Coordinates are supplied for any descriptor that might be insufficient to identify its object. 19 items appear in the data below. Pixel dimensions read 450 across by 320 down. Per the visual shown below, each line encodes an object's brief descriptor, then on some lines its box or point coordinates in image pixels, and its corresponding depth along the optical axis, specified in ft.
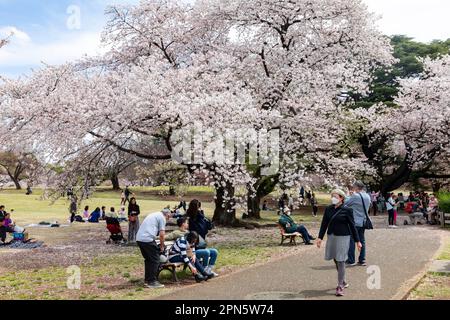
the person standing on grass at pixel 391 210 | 75.86
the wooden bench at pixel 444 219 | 73.61
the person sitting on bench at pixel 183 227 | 34.47
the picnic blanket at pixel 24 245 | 56.11
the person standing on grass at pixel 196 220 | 36.55
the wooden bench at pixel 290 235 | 52.80
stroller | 57.41
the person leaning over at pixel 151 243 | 31.83
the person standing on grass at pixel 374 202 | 102.69
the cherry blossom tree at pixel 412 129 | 96.94
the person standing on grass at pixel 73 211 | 85.13
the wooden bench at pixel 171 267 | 33.37
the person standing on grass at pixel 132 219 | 56.54
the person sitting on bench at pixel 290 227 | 52.75
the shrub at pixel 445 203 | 76.48
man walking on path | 38.45
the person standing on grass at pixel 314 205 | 107.71
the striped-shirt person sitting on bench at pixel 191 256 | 33.09
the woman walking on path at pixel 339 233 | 28.63
